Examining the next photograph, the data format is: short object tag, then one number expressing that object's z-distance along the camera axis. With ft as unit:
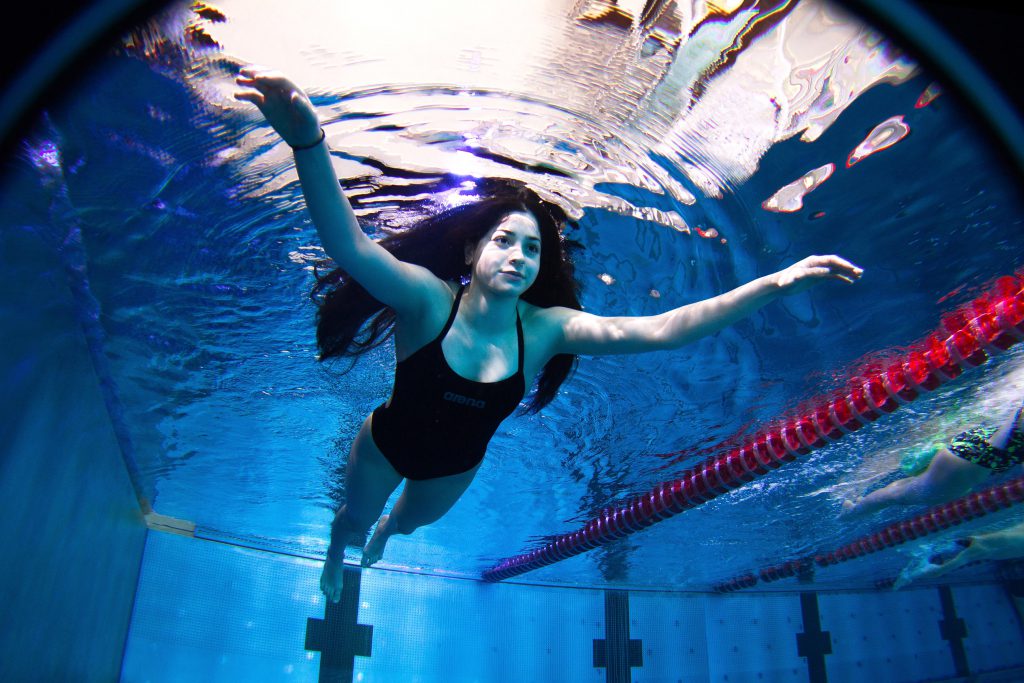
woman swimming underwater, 7.26
